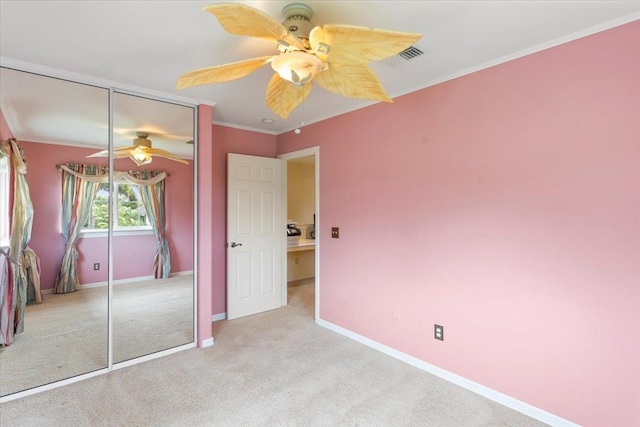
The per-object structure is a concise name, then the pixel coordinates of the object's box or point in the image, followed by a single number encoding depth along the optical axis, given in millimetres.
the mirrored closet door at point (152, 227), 2664
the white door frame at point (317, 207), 3633
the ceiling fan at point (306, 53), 1185
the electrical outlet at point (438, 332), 2518
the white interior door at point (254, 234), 3799
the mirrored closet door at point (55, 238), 2277
